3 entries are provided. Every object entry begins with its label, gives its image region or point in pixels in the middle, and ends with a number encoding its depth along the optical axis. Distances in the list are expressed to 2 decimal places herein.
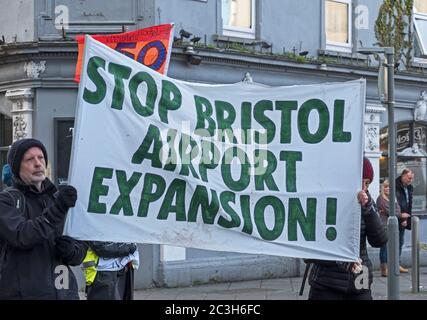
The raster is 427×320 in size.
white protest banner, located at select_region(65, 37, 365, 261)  6.20
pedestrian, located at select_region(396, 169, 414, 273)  17.33
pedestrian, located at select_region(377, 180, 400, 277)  16.64
